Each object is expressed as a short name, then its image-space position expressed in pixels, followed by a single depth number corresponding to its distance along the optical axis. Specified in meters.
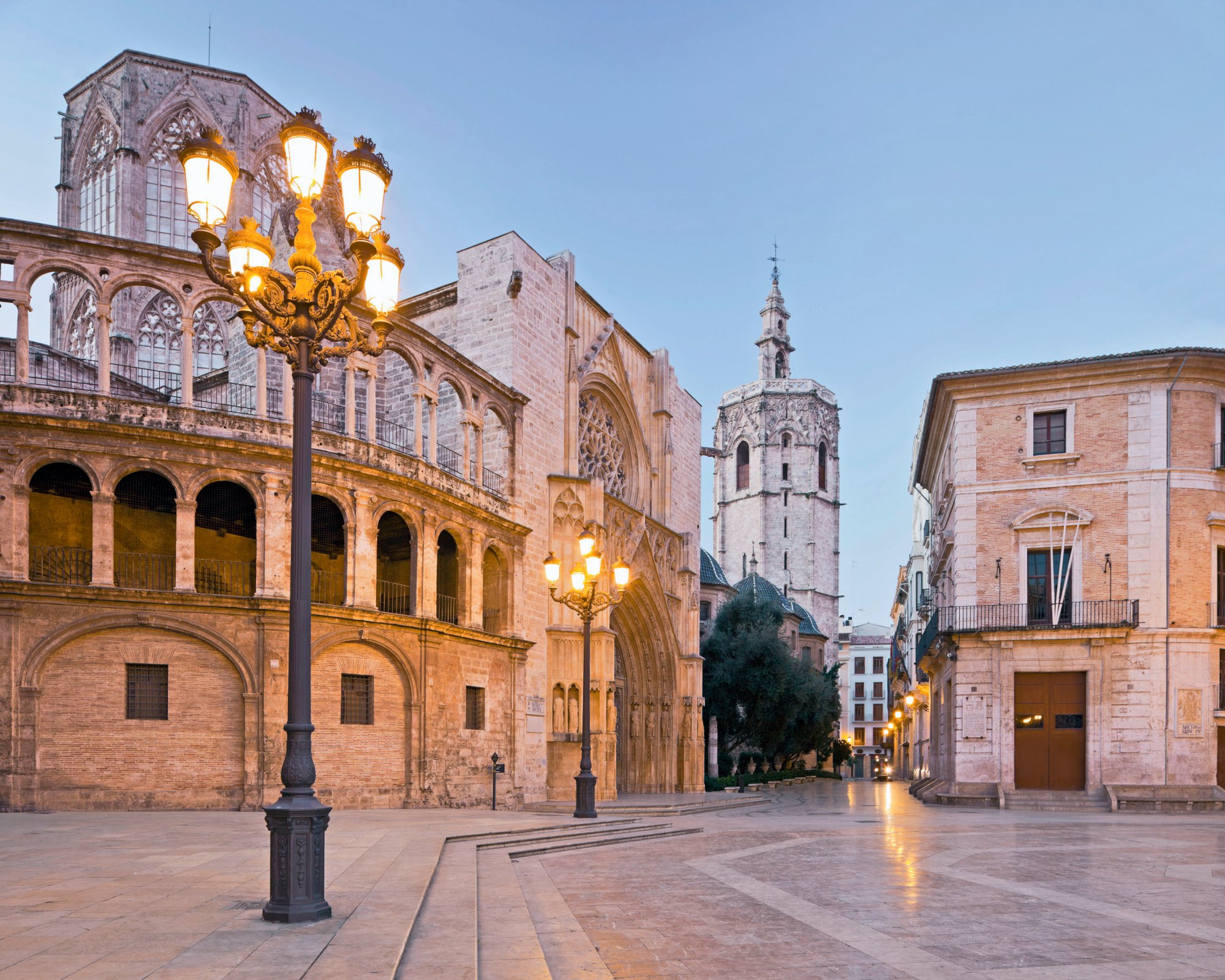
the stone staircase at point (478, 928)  6.61
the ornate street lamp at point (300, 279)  7.62
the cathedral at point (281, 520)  17.55
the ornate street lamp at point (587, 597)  18.55
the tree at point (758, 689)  42.75
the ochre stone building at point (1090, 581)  25.48
